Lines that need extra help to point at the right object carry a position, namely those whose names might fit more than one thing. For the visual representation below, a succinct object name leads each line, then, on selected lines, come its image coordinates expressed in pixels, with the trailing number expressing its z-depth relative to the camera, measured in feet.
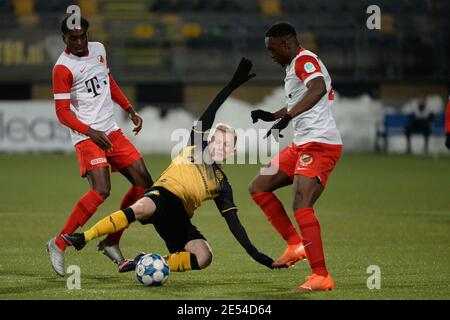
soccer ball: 50.65
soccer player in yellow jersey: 52.30
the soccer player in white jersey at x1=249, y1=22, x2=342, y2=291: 49.49
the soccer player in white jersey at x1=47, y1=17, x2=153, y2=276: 56.65
